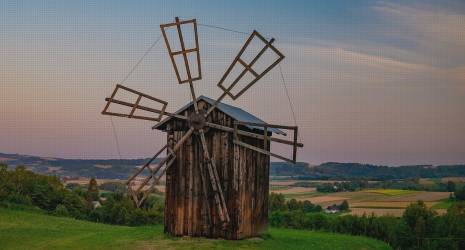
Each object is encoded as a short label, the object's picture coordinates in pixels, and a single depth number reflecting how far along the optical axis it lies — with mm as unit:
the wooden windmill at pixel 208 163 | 23594
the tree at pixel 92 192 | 52594
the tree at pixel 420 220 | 40844
